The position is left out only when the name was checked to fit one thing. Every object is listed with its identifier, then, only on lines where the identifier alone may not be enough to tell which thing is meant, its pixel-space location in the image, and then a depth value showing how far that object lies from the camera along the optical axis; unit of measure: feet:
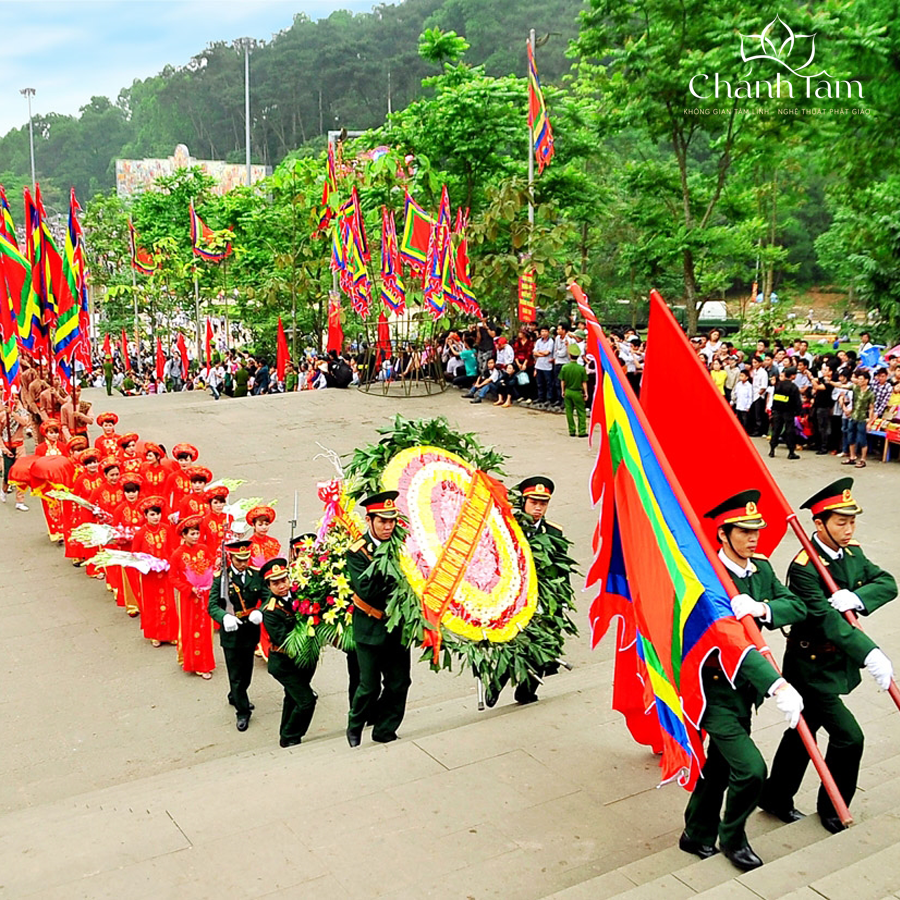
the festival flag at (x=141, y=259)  110.93
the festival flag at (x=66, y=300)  44.73
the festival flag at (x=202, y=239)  97.19
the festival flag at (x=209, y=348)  94.72
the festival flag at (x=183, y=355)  101.97
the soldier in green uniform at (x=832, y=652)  15.43
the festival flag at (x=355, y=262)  65.36
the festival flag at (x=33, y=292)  44.37
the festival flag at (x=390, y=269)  64.18
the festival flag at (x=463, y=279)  62.80
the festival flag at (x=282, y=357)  81.10
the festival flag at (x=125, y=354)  118.37
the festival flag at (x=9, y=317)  44.34
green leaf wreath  19.19
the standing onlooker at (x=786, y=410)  46.24
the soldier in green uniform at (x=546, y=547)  20.79
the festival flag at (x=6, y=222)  45.60
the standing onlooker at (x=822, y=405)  46.42
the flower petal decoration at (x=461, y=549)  19.44
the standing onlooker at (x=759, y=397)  51.01
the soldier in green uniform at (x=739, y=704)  14.37
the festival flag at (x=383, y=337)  70.23
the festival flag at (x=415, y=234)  61.82
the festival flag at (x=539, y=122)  65.16
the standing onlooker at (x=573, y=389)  53.52
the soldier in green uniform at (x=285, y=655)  21.31
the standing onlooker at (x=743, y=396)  51.19
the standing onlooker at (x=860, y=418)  44.06
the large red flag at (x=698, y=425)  17.89
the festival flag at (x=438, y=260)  61.21
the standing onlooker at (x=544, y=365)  61.31
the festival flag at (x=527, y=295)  64.03
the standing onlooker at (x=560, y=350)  59.77
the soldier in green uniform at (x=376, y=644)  19.33
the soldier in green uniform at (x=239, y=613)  23.27
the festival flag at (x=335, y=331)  72.74
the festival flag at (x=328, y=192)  72.33
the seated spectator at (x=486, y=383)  64.49
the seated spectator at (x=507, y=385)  63.72
